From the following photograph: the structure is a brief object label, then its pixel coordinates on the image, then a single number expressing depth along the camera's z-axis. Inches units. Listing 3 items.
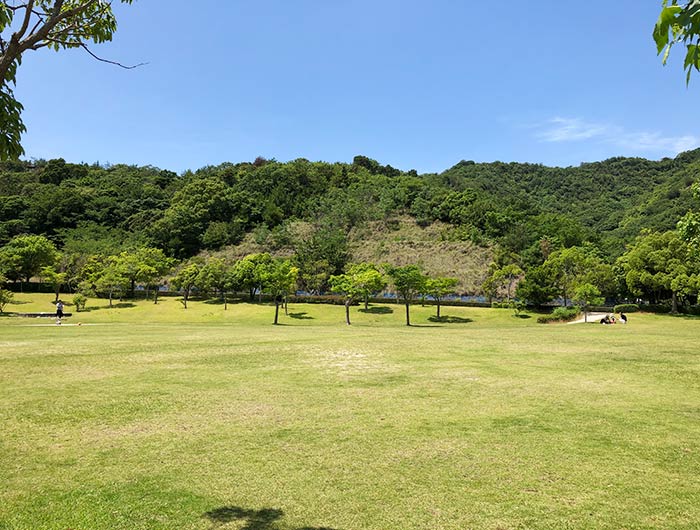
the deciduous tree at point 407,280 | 1637.6
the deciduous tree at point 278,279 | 1656.0
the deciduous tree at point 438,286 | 1692.9
